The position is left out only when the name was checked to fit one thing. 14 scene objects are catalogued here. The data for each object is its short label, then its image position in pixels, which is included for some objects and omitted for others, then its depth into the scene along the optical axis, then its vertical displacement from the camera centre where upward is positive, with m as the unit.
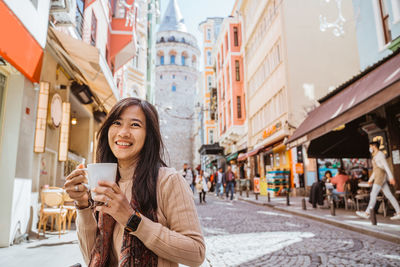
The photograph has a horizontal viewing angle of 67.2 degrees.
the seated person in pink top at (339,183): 10.18 -0.15
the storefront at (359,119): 6.87 +1.71
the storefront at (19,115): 5.04 +1.24
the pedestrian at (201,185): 14.67 -0.21
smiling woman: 1.31 -0.11
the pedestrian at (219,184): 18.10 -0.22
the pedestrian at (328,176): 11.88 +0.09
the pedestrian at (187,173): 14.94 +0.39
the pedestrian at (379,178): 7.10 +0.00
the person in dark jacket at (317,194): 10.73 -0.54
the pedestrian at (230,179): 16.70 +0.07
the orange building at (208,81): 41.96 +14.44
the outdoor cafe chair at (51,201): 5.91 -0.36
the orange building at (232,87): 27.94 +9.03
